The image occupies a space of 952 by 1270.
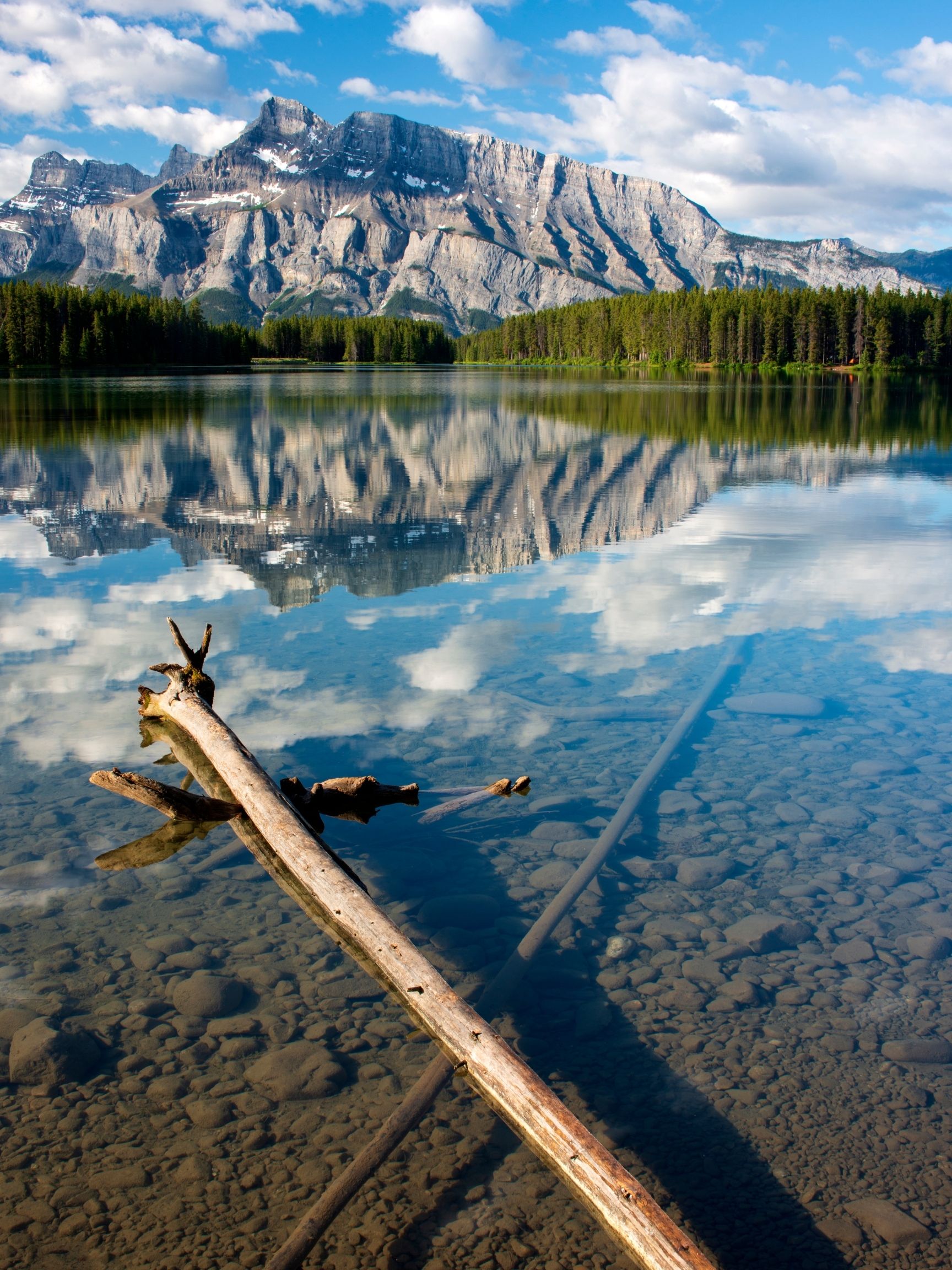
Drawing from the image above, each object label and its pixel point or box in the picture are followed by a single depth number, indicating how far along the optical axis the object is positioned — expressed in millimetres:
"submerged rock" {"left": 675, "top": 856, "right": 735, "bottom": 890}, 6641
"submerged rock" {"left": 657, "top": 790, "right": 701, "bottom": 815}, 7707
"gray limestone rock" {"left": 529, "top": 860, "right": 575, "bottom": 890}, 6578
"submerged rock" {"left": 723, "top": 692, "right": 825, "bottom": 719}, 9844
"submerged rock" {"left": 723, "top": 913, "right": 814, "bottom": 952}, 5930
